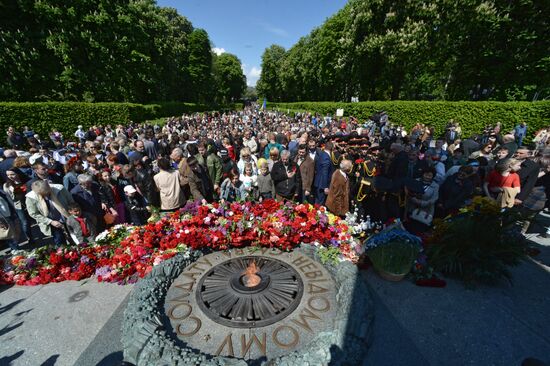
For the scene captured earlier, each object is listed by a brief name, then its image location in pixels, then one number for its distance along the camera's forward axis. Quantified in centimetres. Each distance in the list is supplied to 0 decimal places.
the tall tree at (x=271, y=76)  8117
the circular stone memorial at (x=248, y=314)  309
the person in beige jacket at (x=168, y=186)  607
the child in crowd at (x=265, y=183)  662
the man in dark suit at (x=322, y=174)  676
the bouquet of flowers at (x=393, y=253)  441
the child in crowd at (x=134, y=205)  614
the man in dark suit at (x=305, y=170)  686
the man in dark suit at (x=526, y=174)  624
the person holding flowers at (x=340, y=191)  593
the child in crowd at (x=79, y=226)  524
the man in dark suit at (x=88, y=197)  541
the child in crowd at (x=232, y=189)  687
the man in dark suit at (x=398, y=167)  550
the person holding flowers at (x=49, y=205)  503
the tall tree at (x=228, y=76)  8275
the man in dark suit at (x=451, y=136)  1253
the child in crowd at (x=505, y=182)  596
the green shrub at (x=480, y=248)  437
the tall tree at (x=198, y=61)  5175
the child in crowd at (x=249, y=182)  682
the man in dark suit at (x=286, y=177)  644
